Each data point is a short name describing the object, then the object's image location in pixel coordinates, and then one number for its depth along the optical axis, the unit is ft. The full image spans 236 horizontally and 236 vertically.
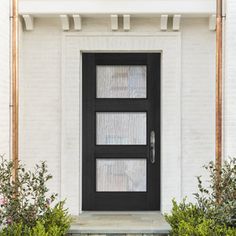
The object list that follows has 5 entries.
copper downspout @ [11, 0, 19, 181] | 20.08
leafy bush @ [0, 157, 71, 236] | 17.17
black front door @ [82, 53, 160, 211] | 22.50
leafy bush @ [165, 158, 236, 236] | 16.59
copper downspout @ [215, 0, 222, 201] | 20.33
